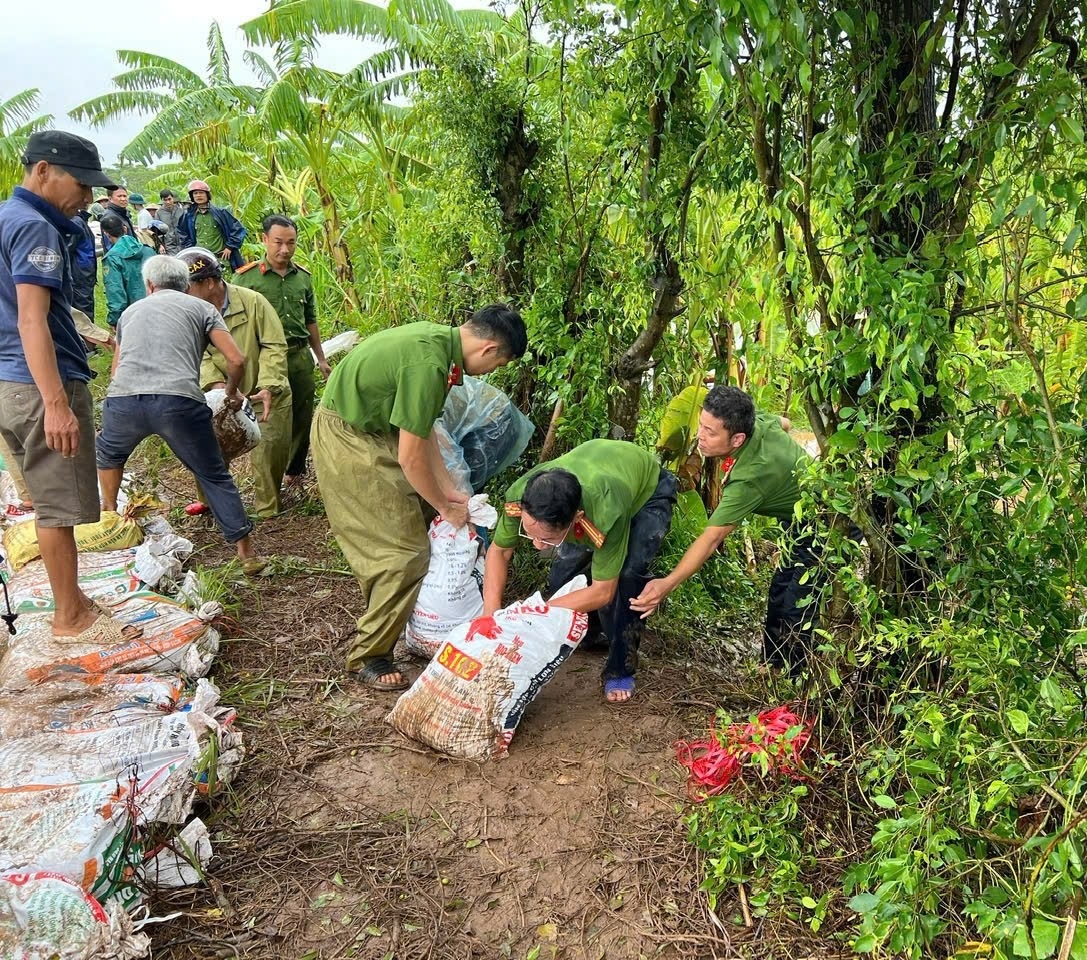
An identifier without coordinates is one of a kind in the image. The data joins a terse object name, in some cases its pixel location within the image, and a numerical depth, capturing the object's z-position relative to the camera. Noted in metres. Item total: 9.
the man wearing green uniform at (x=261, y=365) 4.75
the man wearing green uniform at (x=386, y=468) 3.02
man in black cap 2.78
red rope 2.38
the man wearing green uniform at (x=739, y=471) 2.92
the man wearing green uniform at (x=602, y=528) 2.67
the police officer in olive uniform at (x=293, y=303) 4.94
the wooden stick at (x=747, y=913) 2.16
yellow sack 3.64
